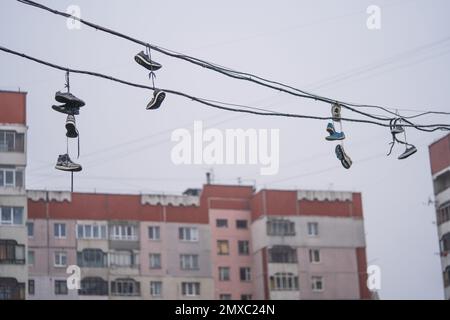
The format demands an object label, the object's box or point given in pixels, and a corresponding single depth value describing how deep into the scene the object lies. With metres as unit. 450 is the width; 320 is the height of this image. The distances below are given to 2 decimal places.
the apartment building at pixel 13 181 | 62.19
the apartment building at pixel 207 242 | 71.75
